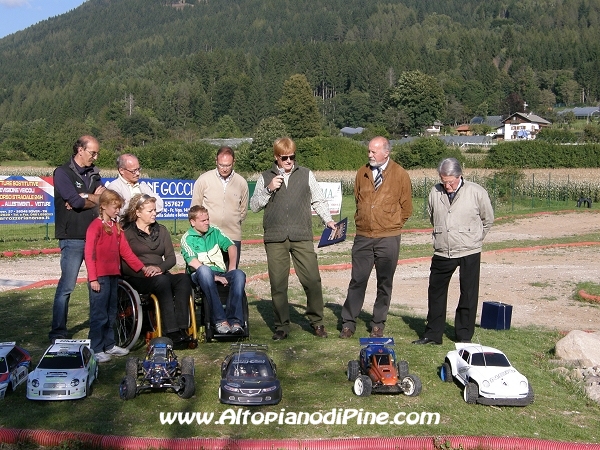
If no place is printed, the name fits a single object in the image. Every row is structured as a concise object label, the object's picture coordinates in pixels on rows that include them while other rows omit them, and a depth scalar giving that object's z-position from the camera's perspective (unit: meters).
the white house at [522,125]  147.12
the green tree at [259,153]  84.25
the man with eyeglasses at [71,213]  9.18
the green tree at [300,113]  139.50
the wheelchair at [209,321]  9.13
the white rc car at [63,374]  7.04
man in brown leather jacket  9.60
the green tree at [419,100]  158.38
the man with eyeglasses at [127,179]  9.79
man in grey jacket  9.47
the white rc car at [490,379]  7.11
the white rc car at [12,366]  7.30
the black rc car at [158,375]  7.05
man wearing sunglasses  9.54
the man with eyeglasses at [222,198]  10.22
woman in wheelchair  8.77
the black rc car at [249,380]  6.82
